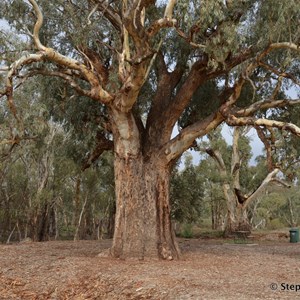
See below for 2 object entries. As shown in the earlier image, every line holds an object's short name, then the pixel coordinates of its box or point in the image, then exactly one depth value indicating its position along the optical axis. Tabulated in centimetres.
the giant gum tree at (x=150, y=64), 939
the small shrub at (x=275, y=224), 4079
